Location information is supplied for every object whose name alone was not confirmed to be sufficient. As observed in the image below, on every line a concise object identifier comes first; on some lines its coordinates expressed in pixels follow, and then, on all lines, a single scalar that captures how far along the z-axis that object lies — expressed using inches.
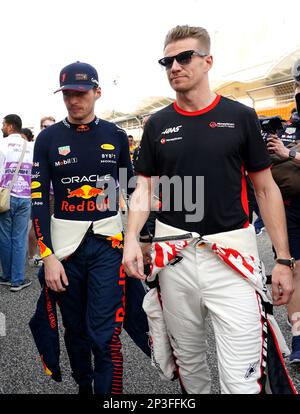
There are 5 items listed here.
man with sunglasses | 68.6
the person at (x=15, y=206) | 186.2
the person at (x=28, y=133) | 238.1
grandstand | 480.1
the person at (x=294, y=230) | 111.3
